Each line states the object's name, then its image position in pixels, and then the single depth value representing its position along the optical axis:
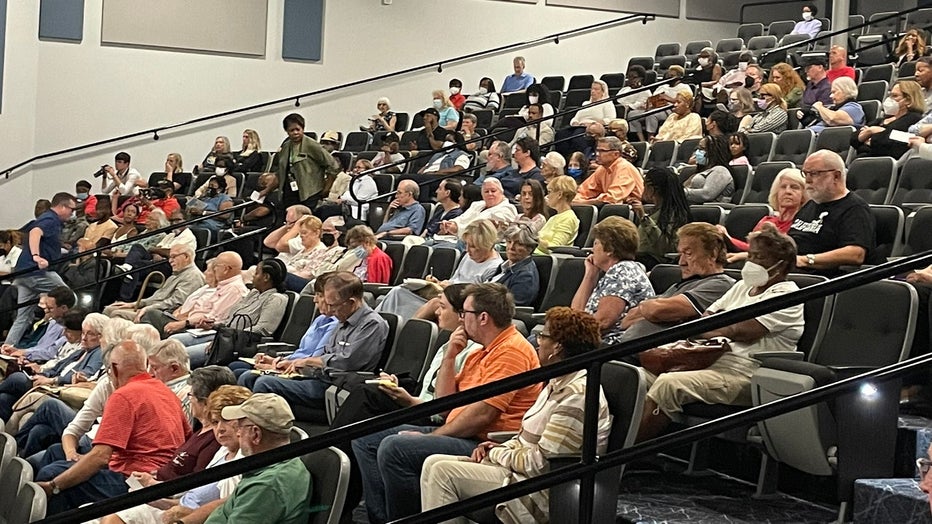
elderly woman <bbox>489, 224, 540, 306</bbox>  5.45
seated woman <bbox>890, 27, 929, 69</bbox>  9.26
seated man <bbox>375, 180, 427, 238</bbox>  8.05
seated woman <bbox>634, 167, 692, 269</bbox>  5.33
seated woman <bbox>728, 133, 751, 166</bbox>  7.27
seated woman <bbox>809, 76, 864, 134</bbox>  7.50
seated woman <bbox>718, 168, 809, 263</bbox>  4.99
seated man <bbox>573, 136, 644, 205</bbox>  7.17
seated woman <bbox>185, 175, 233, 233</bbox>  9.34
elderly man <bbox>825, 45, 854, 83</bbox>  9.07
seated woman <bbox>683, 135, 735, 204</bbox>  6.78
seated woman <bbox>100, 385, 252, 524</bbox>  3.52
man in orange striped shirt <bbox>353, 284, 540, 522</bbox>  3.48
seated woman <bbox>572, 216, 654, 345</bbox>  4.33
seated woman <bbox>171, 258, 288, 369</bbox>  6.17
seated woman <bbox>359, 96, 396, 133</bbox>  12.92
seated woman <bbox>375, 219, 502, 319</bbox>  5.79
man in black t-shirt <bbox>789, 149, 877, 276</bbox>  4.32
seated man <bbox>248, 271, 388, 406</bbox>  4.99
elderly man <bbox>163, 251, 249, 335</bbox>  6.80
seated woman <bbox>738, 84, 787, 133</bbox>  8.04
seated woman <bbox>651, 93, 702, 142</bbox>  8.97
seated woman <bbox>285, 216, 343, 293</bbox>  7.28
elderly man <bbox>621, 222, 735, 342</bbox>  3.90
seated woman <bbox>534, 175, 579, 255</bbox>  6.46
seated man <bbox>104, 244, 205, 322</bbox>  7.46
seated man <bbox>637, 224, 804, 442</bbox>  3.48
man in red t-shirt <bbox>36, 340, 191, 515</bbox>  4.06
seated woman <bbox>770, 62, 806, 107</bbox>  8.96
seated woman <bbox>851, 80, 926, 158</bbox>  6.49
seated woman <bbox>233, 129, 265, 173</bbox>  11.58
